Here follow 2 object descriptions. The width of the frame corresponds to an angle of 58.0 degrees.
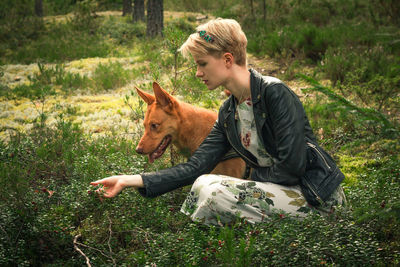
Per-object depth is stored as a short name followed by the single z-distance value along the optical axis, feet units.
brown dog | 12.07
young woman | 9.67
